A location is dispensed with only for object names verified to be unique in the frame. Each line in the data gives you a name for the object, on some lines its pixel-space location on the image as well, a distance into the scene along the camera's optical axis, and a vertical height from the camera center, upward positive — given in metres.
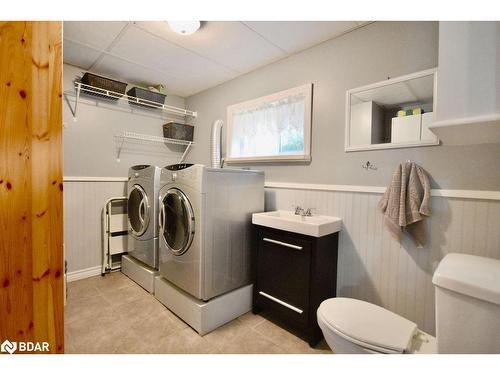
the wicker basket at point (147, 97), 2.68 +0.98
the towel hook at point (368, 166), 1.67 +0.11
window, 2.08 +0.53
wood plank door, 0.76 -0.03
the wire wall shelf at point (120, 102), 2.42 +0.91
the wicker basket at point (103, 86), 2.38 +0.98
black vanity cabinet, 1.59 -0.72
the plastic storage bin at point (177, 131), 2.99 +0.64
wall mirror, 1.47 +0.48
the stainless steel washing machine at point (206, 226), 1.70 -0.38
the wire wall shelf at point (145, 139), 2.77 +0.50
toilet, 0.86 -0.60
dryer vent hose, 2.63 +0.41
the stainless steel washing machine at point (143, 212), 2.29 -0.36
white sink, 1.56 -0.32
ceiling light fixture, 1.69 +1.14
